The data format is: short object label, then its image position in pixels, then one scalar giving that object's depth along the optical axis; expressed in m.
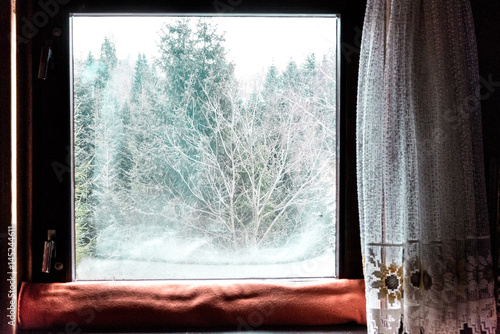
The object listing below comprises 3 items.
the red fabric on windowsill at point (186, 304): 1.24
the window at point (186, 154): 1.29
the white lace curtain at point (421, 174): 1.08
